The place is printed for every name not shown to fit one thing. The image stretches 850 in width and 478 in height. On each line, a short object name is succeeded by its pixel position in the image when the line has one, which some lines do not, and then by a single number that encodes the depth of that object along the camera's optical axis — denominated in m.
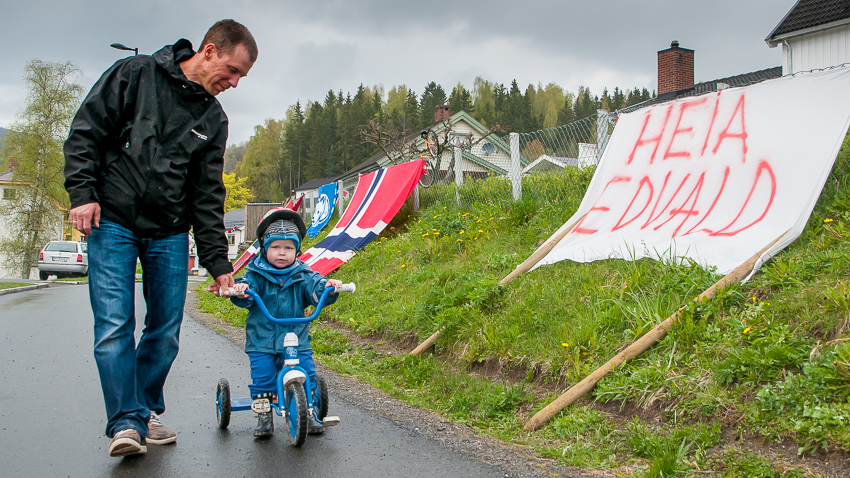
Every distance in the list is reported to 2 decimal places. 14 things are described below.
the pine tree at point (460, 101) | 78.21
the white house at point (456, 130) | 43.59
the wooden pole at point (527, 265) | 5.92
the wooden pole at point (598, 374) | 3.97
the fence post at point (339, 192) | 17.54
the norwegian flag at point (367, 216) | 11.75
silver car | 27.89
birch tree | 44.00
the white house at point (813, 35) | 18.81
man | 3.23
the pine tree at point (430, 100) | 77.62
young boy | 3.77
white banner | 4.89
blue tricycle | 3.46
